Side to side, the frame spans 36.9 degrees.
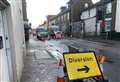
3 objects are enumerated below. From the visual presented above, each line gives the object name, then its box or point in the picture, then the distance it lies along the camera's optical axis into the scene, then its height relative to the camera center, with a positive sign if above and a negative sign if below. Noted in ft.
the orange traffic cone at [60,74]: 14.87 -3.79
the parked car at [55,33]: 119.14 -3.10
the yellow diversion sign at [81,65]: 14.71 -3.14
